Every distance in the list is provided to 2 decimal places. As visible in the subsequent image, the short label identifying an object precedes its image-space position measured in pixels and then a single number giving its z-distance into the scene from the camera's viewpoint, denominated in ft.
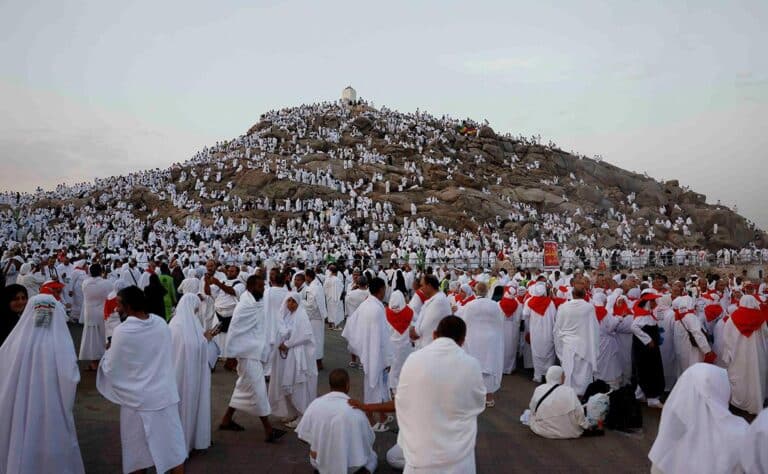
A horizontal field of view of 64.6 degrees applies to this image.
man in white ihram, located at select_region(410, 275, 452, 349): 22.52
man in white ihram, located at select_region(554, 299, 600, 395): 26.81
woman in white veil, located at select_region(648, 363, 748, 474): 12.77
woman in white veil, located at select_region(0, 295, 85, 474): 15.75
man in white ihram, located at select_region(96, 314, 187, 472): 15.55
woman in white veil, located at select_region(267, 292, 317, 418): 22.59
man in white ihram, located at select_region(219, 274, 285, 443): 21.09
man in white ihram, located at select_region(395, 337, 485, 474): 12.07
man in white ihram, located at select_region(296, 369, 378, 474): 16.10
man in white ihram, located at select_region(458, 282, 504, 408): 27.89
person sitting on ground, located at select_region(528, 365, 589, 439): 22.72
